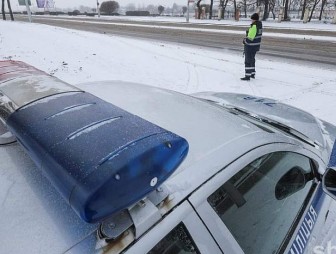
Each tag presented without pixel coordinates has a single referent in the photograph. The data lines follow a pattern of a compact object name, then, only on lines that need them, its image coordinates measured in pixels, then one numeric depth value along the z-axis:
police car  1.16
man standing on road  8.82
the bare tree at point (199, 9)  45.50
